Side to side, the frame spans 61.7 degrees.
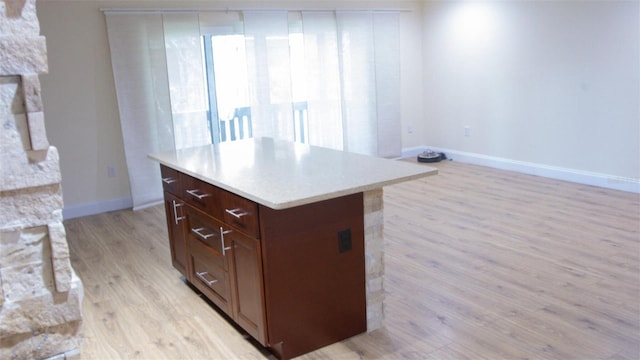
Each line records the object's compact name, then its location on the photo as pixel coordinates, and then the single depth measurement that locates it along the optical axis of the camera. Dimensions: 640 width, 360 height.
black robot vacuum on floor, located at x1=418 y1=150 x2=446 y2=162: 7.03
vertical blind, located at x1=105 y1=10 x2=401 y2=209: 5.34
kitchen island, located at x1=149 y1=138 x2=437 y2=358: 2.44
